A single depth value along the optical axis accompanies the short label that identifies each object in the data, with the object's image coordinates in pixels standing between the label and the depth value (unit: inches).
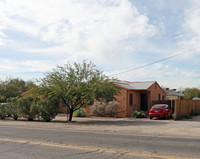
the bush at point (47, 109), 788.0
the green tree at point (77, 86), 723.4
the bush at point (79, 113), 1056.8
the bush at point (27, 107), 822.9
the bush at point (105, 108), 1000.2
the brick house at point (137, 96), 1026.1
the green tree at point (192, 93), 2386.8
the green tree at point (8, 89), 1533.0
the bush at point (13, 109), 866.8
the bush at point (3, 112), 913.2
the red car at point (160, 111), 846.6
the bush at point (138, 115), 939.1
